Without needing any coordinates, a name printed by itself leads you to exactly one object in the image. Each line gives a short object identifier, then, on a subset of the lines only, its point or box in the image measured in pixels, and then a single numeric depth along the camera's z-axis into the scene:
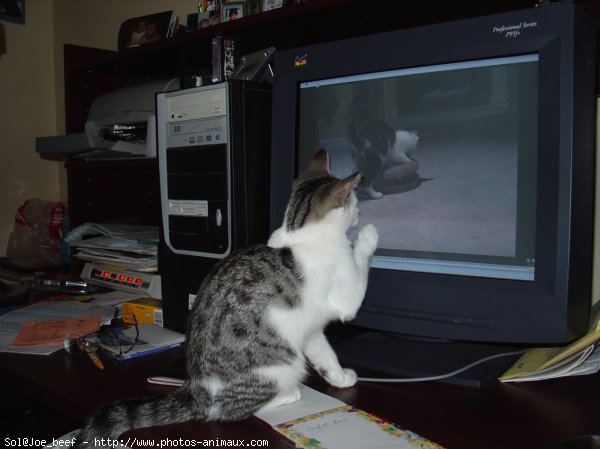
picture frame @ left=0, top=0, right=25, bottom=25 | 2.26
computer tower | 1.07
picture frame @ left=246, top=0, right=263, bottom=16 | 1.43
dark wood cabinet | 1.11
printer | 1.53
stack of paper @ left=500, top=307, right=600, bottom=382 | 0.83
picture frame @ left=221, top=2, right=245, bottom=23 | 1.47
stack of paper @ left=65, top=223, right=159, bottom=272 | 1.45
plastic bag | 2.17
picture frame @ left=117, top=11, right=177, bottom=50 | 1.70
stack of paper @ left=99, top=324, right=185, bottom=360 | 1.07
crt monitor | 0.79
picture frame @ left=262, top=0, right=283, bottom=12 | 1.35
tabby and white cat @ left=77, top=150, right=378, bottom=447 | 0.82
